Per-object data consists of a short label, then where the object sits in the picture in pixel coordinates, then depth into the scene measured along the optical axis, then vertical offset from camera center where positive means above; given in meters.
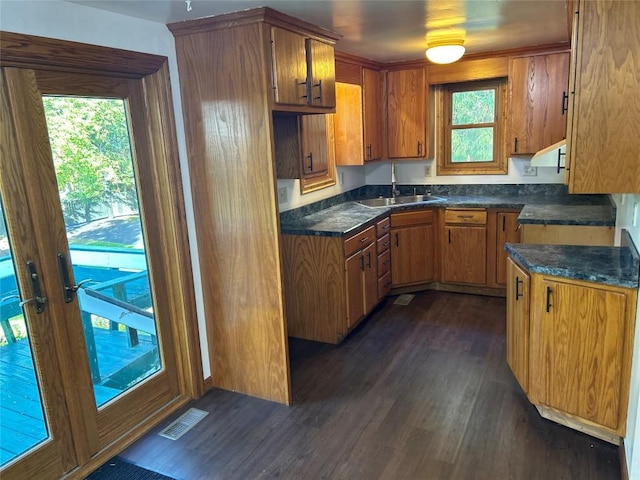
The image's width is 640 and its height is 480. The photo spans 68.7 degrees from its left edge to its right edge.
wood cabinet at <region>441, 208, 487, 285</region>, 4.36 -1.00
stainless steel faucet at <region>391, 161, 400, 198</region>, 4.96 -0.41
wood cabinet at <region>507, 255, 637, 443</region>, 2.17 -1.05
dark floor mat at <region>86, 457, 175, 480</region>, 2.24 -1.49
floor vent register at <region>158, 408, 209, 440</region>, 2.57 -1.49
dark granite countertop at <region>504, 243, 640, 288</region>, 2.15 -0.65
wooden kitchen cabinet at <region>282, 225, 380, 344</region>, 3.45 -1.02
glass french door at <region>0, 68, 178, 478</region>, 2.02 -0.52
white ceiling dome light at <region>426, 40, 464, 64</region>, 3.27 +0.61
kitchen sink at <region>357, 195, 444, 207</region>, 4.87 -0.59
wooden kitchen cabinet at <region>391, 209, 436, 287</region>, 4.40 -0.99
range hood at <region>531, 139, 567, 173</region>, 2.76 -0.14
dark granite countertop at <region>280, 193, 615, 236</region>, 3.41 -0.60
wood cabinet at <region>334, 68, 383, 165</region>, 4.21 +0.22
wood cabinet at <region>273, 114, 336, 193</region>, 3.31 +0.03
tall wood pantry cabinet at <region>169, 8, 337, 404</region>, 2.48 -0.08
